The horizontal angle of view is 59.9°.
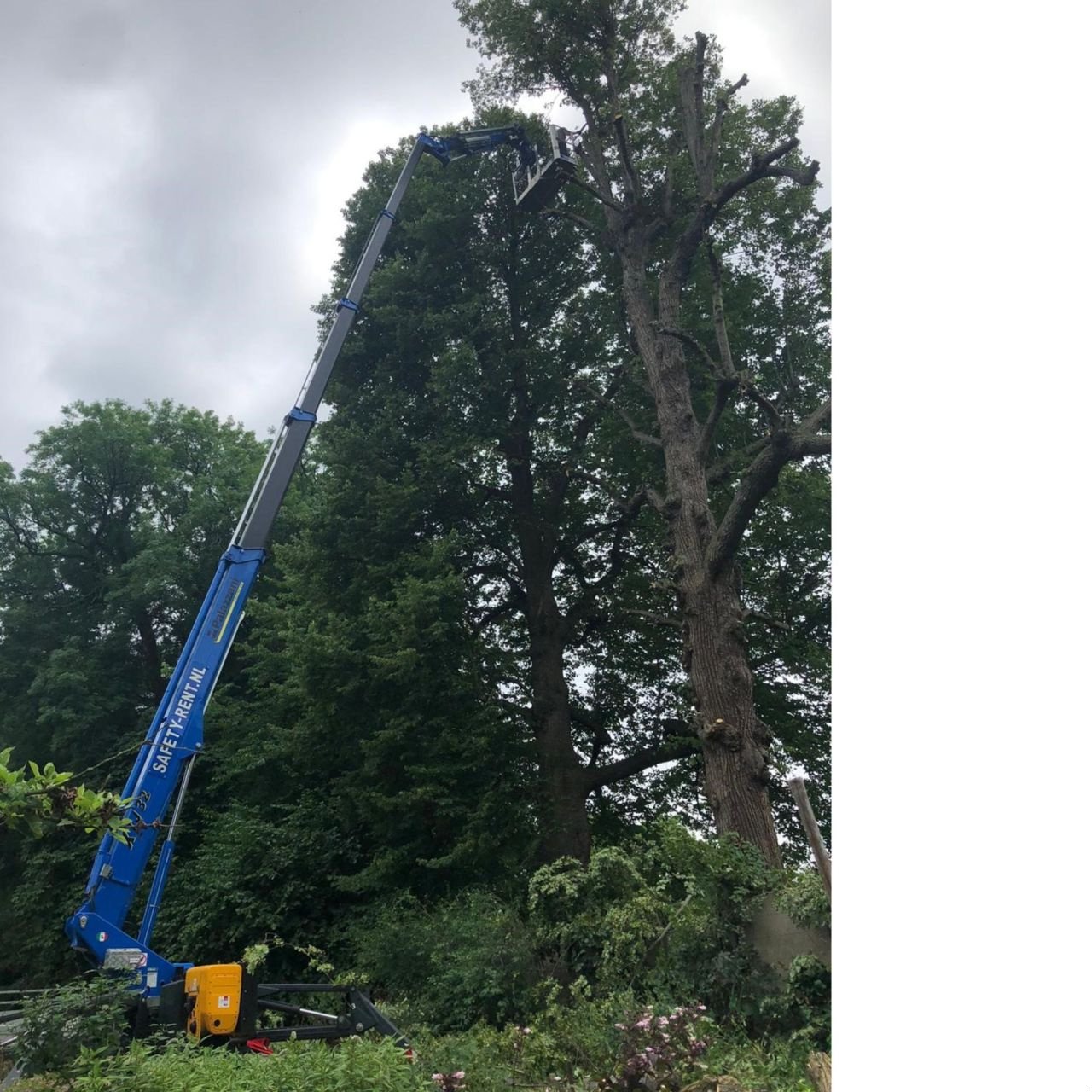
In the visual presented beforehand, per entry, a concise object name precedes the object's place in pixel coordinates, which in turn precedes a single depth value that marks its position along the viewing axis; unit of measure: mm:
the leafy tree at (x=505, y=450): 12156
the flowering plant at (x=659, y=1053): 3721
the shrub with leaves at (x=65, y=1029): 4988
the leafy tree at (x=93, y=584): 14805
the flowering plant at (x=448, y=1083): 3615
